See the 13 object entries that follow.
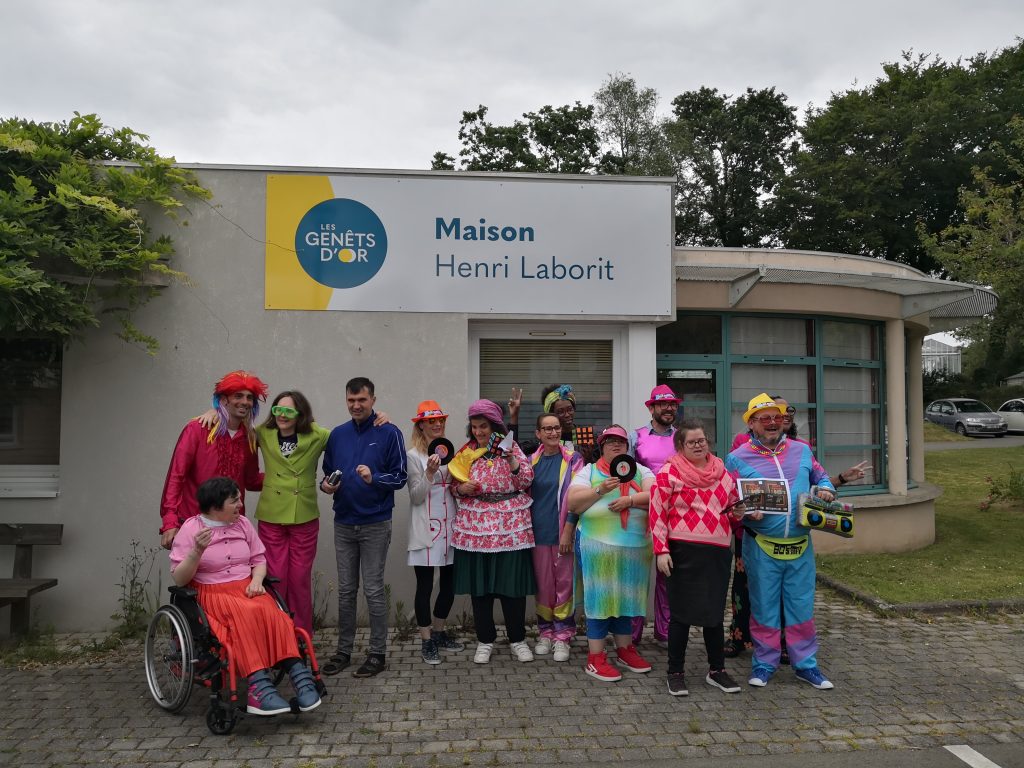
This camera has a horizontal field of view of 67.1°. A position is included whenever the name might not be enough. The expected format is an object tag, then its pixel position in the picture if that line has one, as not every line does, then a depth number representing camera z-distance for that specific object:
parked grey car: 29.59
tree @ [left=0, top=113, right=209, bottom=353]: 5.31
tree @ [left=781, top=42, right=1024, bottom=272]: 30.89
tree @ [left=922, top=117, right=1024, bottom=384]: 9.63
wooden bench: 5.75
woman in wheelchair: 4.21
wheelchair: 4.18
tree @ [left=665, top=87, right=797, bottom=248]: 34.94
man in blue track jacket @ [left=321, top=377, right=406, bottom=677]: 5.21
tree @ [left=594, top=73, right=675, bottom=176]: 31.72
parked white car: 30.73
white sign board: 6.43
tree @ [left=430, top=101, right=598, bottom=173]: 31.05
